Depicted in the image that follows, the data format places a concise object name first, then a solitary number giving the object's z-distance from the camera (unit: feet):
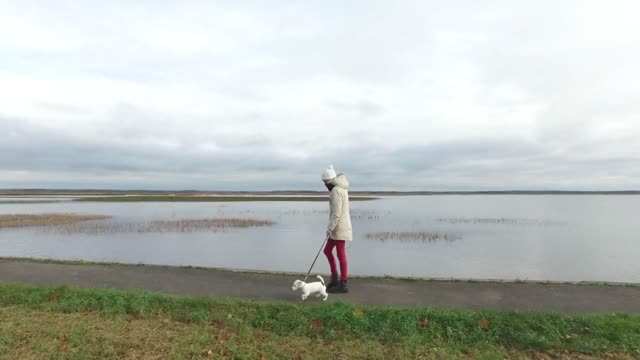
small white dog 22.27
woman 24.25
